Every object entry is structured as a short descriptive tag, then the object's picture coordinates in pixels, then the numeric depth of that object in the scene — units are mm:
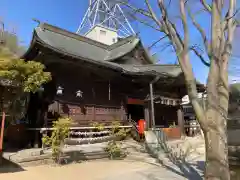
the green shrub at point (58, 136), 6685
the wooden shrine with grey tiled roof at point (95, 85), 9336
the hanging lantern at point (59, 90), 9069
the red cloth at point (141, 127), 10406
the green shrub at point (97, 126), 9481
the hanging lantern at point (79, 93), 9785
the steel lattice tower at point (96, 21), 29869
